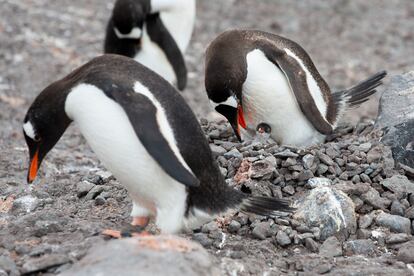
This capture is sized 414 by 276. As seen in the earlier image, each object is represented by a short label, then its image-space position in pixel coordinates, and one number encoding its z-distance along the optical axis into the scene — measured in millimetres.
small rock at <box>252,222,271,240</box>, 8281
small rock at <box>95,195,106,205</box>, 9133
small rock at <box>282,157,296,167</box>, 9211
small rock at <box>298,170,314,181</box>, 9094
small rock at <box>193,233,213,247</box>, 8031
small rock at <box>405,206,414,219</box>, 8742
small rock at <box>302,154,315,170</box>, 9203
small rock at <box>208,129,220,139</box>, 10586
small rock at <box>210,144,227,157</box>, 9664
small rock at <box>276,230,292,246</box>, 8195
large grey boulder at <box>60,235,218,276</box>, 6398
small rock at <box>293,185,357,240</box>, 8430
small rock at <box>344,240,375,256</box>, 8203
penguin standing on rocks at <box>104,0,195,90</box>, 15875
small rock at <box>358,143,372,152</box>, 9722
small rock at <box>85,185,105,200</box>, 9383
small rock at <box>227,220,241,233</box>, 8445
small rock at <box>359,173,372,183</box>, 9234
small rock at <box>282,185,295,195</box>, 8961
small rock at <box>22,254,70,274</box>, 6922
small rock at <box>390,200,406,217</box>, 8781
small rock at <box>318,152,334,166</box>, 9344
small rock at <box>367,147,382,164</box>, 9547
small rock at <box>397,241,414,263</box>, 7895
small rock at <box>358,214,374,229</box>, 8570
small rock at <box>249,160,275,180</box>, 9008
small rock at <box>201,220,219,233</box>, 8336
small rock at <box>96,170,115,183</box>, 9914
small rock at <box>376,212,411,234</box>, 8531
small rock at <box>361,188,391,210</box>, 8820
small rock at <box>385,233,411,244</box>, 8266
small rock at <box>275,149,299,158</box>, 9336
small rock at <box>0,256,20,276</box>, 7035
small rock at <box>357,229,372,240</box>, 8445
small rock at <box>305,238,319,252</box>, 8164
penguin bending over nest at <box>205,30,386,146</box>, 10195
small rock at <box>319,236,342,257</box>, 8055
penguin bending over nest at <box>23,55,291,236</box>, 7435
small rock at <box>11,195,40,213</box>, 9258
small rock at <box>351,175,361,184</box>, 9203
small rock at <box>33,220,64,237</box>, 7844
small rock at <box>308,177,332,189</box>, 8953
